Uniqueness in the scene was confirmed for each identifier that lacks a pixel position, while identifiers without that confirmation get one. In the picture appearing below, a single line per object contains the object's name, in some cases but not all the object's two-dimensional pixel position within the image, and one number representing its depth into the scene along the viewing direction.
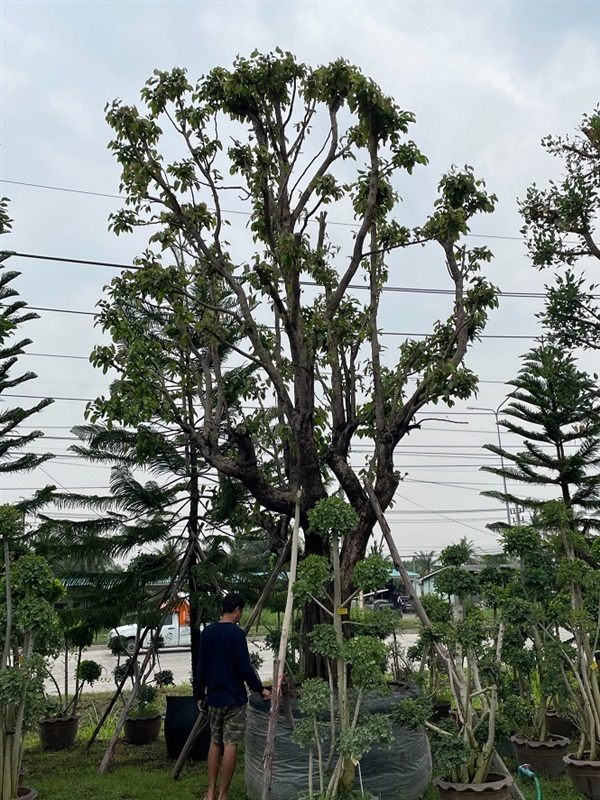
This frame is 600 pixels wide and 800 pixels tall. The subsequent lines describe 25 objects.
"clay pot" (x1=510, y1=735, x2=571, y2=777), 5.15
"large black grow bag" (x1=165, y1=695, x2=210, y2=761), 6.02
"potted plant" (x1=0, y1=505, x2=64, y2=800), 4.24
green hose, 3.95
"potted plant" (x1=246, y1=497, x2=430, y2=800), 3.89
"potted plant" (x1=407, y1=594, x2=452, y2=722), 4.55
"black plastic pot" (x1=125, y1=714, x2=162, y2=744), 7.10
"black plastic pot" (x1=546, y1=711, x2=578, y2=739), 6.30
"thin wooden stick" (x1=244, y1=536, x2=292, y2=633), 5.56
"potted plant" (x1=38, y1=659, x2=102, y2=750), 7.11
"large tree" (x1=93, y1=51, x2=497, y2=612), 5.45
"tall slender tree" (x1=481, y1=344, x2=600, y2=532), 8.39
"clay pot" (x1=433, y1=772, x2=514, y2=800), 3.93
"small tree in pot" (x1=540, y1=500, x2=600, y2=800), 4.57
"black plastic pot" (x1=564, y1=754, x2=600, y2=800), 4.47
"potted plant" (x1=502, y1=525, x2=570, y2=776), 4.91
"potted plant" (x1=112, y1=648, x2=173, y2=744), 7.08
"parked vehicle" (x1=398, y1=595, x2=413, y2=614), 21.88
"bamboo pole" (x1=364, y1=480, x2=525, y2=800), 4.34
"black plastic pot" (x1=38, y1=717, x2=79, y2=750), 7.11
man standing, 4.46
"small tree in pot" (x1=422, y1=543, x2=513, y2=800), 4.07
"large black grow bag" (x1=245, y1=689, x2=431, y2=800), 4.48
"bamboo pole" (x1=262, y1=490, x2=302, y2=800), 4.13
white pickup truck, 17.93
